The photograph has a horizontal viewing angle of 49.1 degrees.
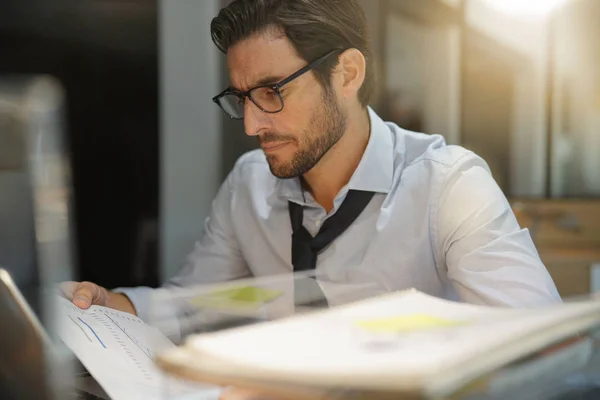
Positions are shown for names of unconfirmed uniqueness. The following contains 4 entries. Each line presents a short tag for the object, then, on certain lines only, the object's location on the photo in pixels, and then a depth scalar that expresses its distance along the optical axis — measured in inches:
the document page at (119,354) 30.1
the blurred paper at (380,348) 20.4
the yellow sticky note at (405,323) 25.1
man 40.5
